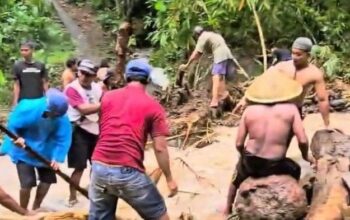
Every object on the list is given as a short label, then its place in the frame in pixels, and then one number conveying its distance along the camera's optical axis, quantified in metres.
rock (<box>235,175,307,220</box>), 5.83
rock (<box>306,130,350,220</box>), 5.98
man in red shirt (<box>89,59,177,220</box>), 5.81
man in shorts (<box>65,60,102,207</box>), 7.56
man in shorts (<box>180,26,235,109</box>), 12.09
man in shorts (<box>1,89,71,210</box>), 7.05
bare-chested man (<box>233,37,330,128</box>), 7.43
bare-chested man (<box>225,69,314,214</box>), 6.20
